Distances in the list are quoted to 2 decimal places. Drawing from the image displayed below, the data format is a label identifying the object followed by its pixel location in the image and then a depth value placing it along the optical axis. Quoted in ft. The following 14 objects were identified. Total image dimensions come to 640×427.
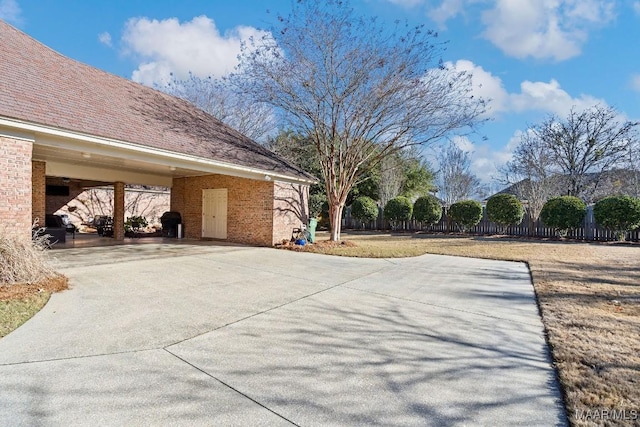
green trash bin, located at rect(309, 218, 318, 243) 45.25
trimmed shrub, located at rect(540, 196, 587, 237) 52.80
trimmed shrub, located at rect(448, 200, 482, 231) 63.05
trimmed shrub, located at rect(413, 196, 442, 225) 67.36
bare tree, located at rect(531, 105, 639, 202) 68.18
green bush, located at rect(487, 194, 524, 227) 58.95
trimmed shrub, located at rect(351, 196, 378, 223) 73.82
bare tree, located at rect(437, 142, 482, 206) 92.48
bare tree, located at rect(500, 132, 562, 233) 68.22
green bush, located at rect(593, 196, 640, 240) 48.14
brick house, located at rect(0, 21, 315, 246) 21.70
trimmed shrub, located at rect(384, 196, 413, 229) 70.13
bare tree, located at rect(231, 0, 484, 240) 37.99
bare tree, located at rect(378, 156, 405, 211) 78.84
